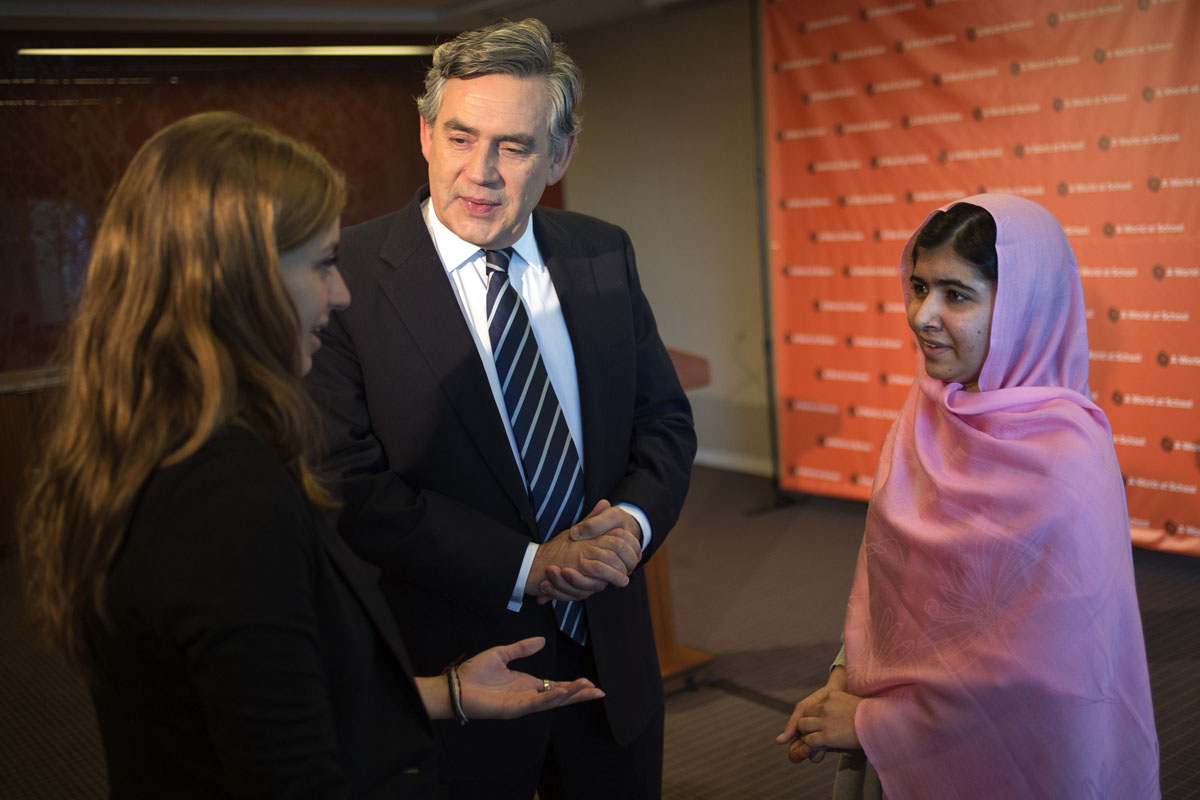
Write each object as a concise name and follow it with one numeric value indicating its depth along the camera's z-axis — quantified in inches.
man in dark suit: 65.6
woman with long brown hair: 36.5
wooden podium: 141.9
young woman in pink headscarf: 61.6
